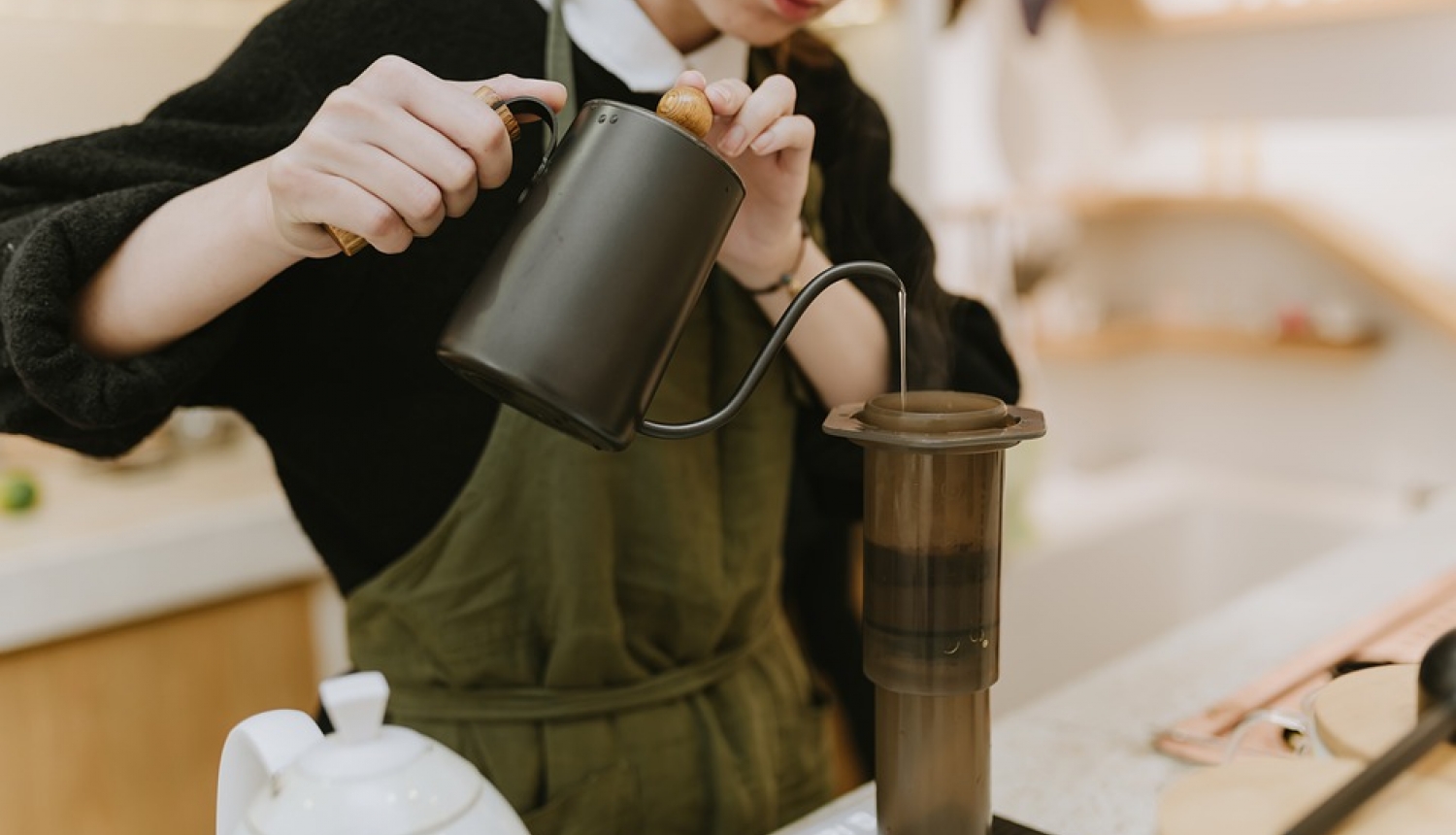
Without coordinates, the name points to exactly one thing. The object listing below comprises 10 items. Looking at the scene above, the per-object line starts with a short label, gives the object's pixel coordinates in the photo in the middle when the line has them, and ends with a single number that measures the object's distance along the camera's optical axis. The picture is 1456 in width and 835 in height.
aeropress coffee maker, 0.66
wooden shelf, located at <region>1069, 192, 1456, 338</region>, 2.46
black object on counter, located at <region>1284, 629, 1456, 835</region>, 0.60
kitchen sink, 2.50
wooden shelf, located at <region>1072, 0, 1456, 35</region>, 2.39
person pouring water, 0.78
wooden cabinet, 1.38
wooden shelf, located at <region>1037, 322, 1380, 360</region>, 2.62
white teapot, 0.56
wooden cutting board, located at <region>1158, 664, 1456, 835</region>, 0.62
